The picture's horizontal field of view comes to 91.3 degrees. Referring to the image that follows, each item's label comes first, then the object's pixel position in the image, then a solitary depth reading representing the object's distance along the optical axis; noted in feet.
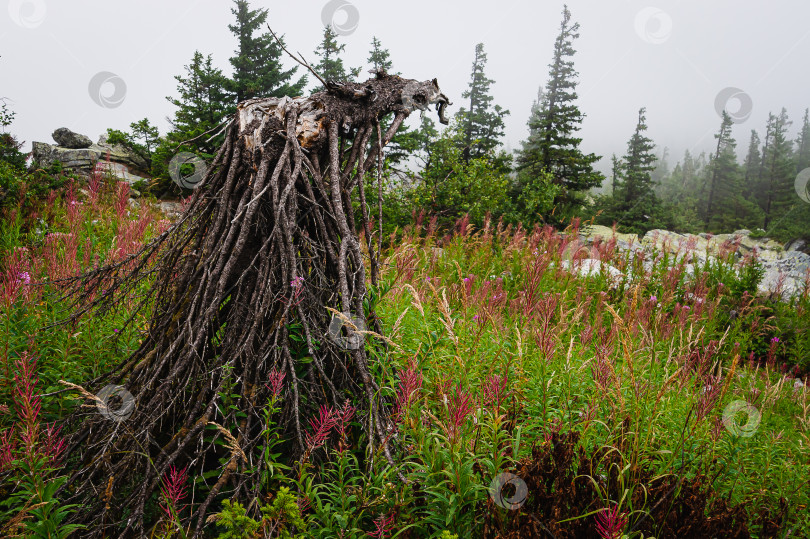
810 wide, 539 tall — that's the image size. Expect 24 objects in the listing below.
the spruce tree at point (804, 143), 232.04
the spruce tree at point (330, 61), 65.00
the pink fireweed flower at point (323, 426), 4.74
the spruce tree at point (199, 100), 51.85
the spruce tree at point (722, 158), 160.86
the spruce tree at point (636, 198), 88.28
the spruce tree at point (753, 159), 206.90
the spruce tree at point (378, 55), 65.82
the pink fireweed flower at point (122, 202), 17.18
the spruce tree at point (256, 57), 59.06
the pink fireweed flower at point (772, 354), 13.20
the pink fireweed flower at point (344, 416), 4.97
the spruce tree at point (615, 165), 117.03
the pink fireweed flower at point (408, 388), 4.98
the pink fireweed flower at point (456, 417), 4.91
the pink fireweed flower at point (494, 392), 5.29
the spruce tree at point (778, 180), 126.52
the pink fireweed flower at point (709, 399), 5.64
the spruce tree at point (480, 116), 80.54
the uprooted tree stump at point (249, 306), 5.74
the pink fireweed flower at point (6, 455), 4.49
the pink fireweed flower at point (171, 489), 4.31
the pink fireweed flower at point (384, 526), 4.55
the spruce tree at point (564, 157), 71.00
